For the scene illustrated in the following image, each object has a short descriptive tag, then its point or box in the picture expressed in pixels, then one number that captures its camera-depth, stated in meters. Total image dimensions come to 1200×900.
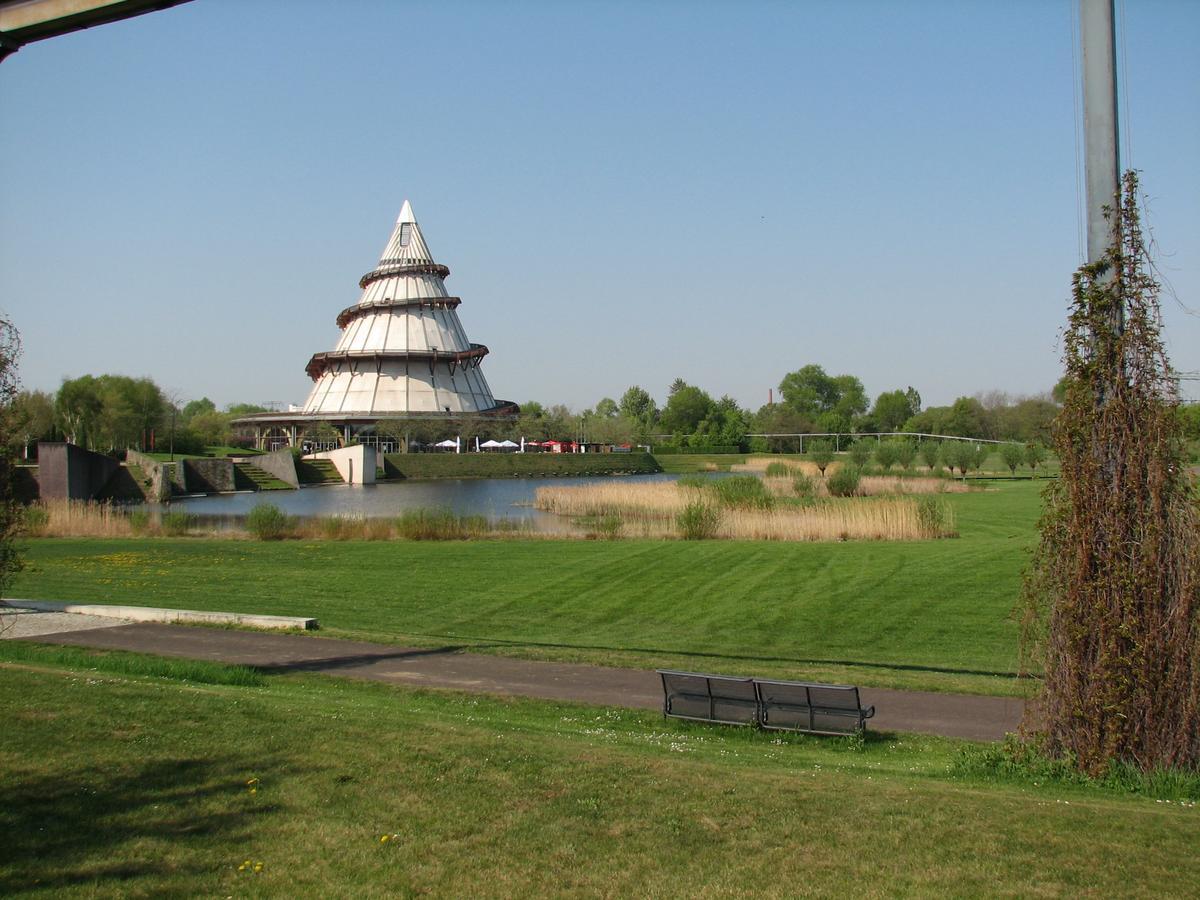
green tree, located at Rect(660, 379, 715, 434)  117.81
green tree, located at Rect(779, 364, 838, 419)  143.12
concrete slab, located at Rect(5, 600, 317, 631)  12.23
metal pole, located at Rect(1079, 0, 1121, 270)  5.99
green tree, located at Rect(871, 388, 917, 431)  132.88
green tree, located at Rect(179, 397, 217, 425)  157.12
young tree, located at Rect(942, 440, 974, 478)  49.03
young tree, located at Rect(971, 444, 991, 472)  49.70
